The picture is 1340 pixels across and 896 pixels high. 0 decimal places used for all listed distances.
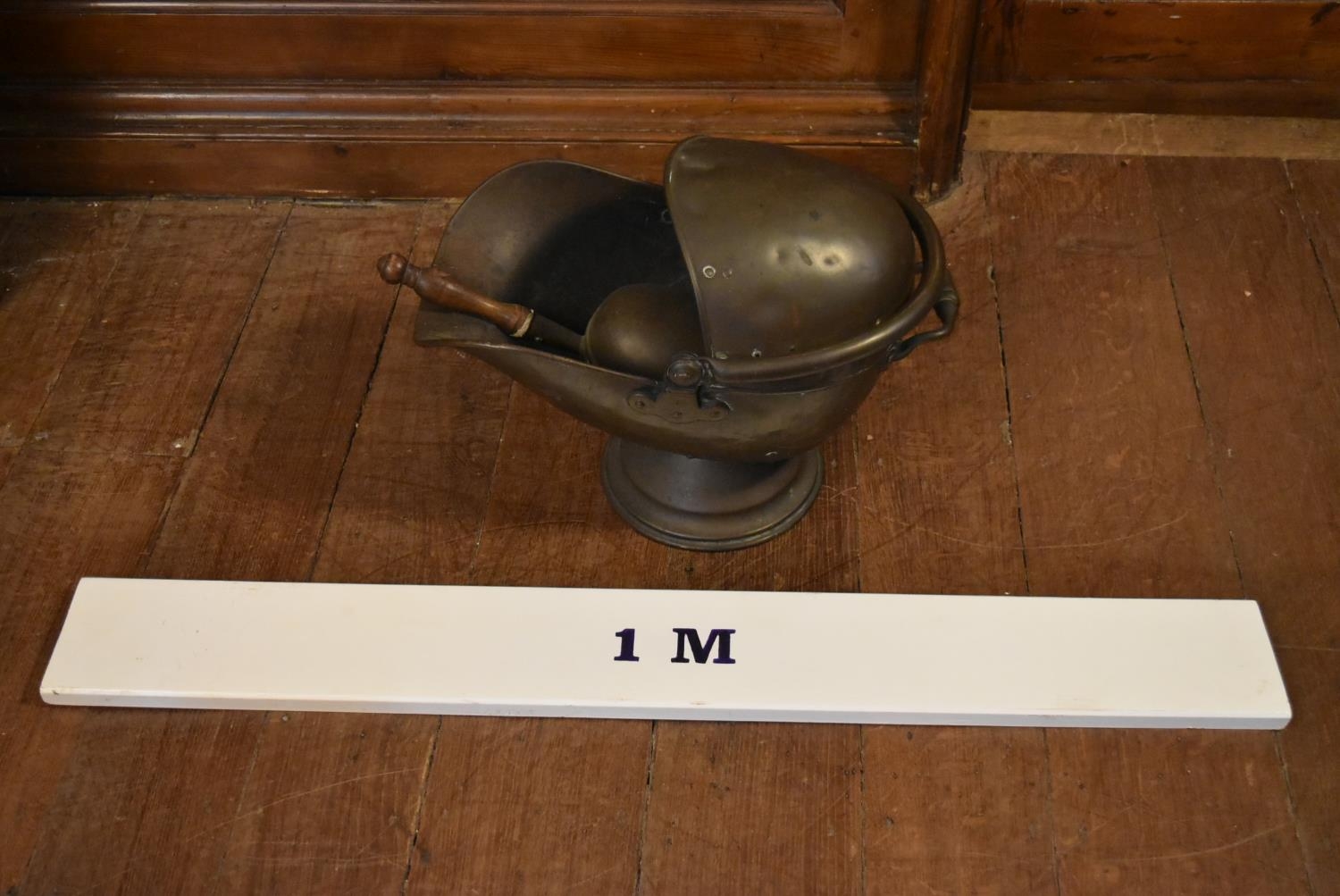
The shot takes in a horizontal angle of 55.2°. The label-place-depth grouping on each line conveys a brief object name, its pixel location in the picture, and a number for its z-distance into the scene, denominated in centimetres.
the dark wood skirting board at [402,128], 151
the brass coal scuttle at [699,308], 97
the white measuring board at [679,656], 111
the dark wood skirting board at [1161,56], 158
